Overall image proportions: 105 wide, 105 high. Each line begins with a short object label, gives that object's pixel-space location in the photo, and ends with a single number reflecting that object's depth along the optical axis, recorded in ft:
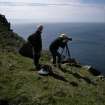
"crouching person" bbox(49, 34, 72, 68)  26.59
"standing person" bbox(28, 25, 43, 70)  23.42
